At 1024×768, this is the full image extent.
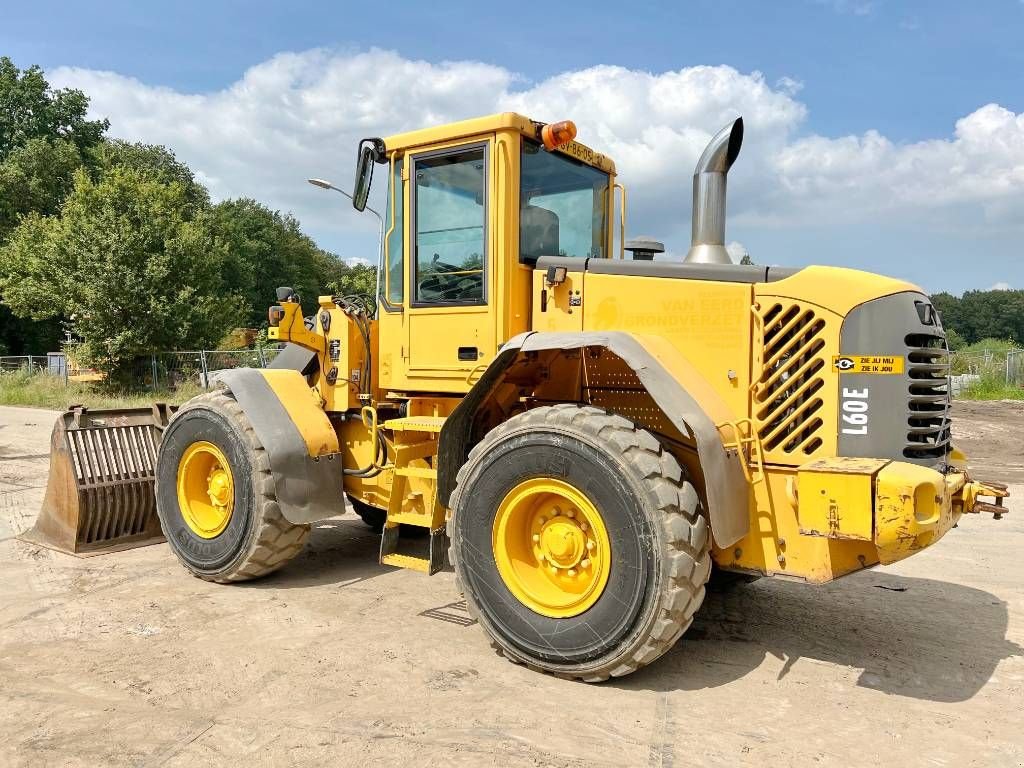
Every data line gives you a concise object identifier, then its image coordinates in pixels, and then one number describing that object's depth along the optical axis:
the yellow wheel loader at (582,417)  3.62
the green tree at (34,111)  42.25
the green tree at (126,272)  21.30
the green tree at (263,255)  51.91
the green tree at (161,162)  46.06
